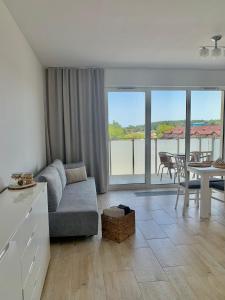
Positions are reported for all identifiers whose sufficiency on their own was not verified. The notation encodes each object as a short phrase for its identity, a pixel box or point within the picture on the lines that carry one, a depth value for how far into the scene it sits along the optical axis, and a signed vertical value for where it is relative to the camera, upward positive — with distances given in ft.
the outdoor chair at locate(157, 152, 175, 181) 17.79 -2.03
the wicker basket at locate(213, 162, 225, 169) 12.50 -1.63
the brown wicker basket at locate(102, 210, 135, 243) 9.82 -3.78
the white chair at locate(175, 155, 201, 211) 12.84 -2.55
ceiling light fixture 10.36 +3.48
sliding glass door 17.63 +0.35
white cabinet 4.23 -2.29
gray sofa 9.75 -3.19
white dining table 12.09 -2.67
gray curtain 16.10 +1.14
